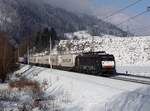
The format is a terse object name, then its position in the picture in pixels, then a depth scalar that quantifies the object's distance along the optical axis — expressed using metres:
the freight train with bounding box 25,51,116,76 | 40.81
